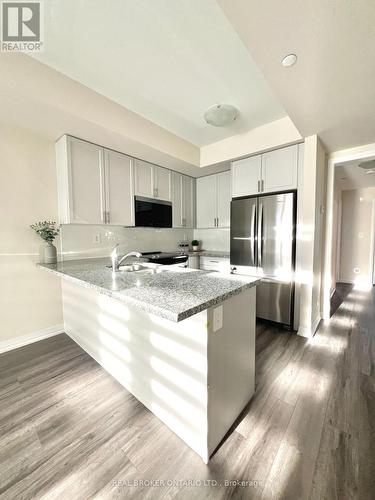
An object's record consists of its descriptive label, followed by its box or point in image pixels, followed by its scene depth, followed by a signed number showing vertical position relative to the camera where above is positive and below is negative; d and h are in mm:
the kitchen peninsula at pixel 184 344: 1085 -696
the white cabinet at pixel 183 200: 3652 +678
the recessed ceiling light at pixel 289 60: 1304 +1143
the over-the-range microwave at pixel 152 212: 3055 +386
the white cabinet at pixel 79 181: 2355 +670
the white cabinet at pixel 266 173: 2611 +877
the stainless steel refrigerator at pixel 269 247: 2613 -151
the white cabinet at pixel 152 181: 3041 +881
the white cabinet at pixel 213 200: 3697 +678
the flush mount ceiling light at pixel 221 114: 2178 +1329
